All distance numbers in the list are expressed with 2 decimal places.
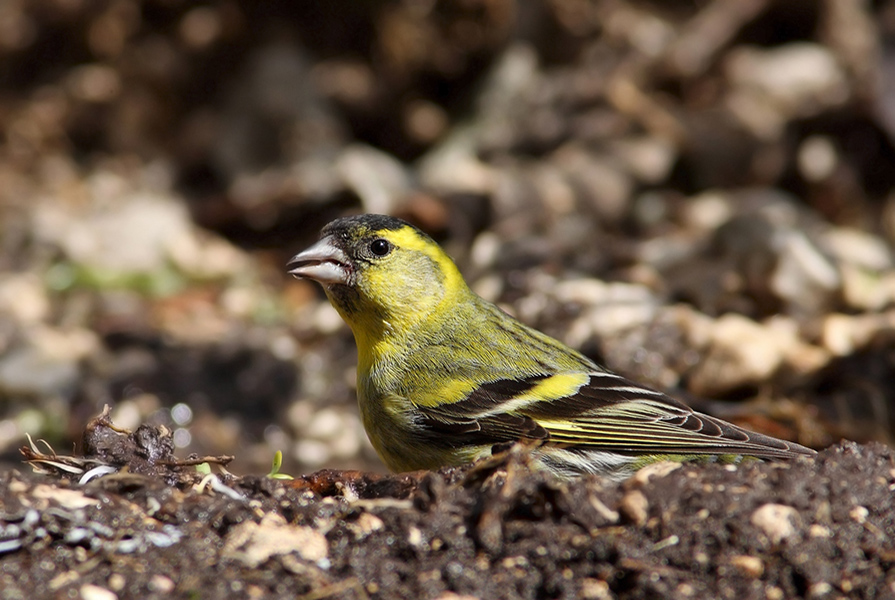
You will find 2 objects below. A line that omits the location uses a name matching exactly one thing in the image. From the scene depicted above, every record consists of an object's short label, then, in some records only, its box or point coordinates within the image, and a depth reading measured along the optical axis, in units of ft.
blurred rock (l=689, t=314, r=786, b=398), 29.09
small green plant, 18.81
